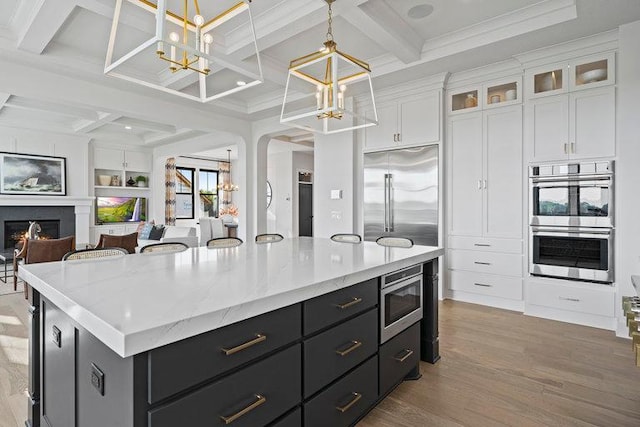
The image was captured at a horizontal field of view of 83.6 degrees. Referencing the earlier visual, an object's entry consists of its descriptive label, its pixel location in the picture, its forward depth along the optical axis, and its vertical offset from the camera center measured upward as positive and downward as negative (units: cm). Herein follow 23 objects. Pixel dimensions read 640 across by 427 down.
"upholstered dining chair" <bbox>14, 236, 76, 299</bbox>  463 -50
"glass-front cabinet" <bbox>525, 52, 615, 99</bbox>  342 +135
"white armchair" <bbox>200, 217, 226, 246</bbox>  899 -44
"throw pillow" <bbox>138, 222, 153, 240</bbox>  711 -41
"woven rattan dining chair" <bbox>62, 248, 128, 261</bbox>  217 -26
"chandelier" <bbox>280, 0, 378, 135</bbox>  256 +126
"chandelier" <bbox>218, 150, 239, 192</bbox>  1015 +69
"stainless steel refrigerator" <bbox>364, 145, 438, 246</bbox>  452 +20
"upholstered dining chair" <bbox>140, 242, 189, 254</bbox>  260 -27
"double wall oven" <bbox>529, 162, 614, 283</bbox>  340 -13
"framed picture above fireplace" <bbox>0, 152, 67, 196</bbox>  666 +73
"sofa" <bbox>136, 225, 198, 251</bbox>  640 -45
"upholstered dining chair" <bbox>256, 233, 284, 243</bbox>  361 -28
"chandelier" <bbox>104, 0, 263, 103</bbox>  198 +169
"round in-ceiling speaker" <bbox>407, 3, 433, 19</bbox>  314 +178
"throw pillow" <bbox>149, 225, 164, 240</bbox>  697 -42
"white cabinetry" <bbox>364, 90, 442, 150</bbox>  446 +114
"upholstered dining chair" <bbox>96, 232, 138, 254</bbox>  576 -48
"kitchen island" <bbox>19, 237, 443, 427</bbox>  102 -46
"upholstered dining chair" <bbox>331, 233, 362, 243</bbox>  362 -29
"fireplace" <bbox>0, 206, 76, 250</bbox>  669 -17
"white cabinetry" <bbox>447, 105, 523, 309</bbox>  398 +3
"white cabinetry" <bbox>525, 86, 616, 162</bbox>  339 +83
